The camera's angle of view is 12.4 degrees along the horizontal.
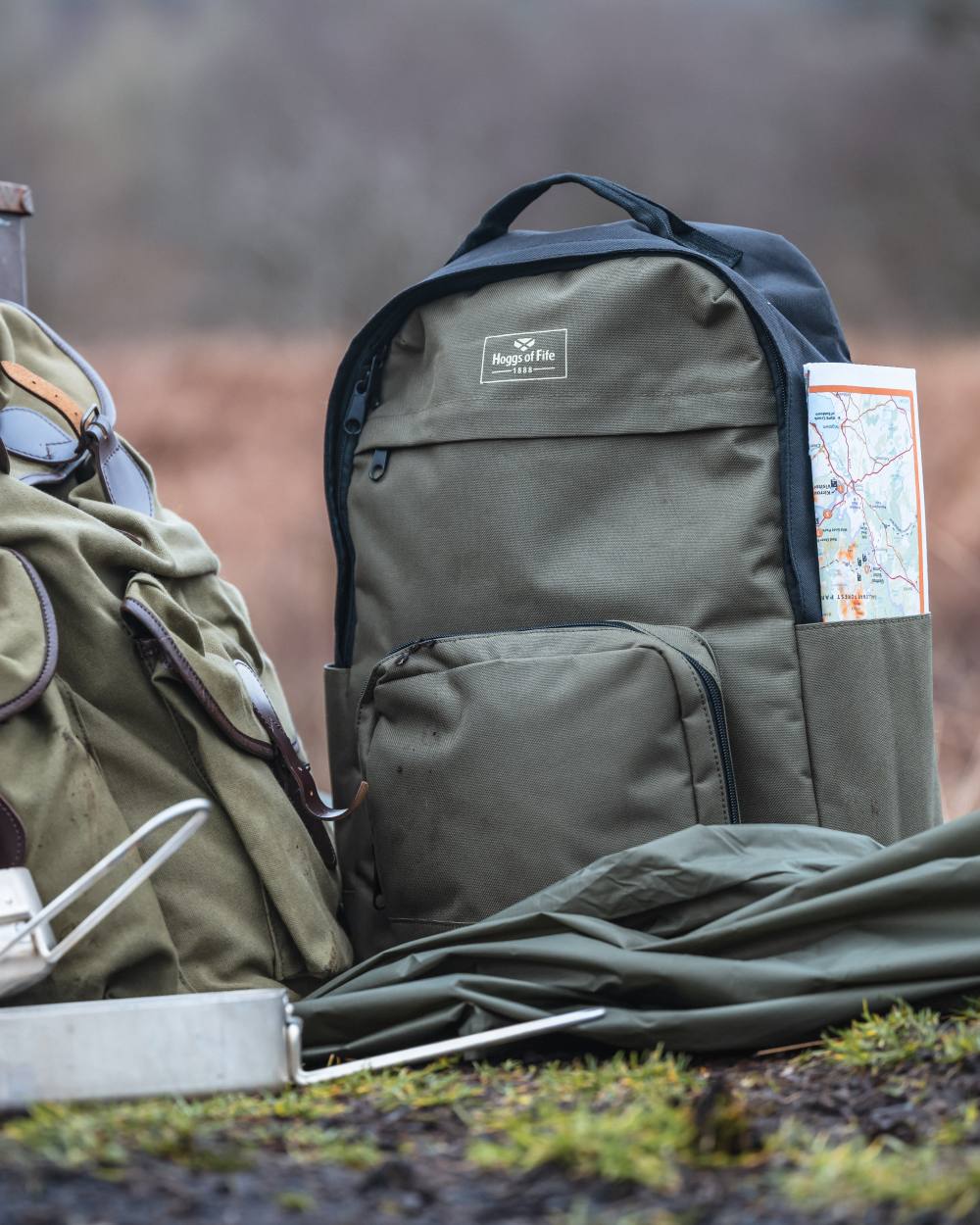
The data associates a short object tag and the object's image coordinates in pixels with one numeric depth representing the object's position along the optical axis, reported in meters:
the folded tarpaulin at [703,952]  2.23
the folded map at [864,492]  2.42
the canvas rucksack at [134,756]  2.27
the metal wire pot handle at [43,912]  2.17
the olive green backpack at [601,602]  2.37
